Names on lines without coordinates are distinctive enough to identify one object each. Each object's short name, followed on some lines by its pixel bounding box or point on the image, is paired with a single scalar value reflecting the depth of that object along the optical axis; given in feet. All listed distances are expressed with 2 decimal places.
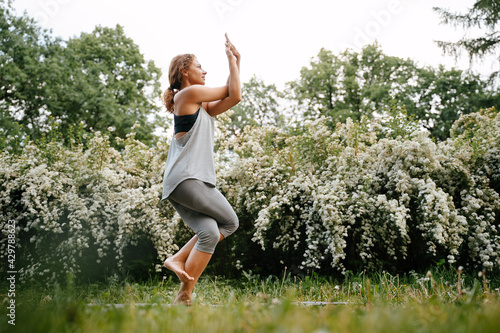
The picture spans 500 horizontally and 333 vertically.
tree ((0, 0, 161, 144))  57.67
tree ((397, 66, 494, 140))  66.33
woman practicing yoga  7.96
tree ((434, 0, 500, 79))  45.98
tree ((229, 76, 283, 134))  97.04
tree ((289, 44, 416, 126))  77.97
